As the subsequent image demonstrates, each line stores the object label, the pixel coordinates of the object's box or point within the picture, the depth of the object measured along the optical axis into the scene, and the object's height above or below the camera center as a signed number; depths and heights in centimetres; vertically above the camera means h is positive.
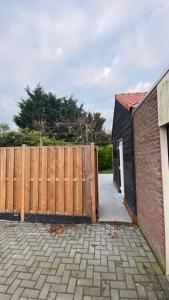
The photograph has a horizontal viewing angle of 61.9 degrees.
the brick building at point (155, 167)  190 -19
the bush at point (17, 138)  1036 +139
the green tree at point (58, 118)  1610 +488
